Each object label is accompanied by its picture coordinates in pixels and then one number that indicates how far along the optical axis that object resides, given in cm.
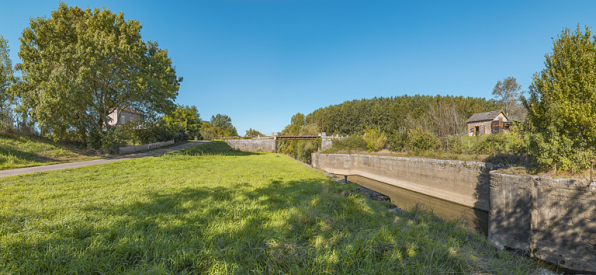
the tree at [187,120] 4214
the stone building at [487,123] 3147
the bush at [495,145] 1265
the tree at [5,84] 1437
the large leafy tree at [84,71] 1369
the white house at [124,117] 3397
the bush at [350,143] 2641
